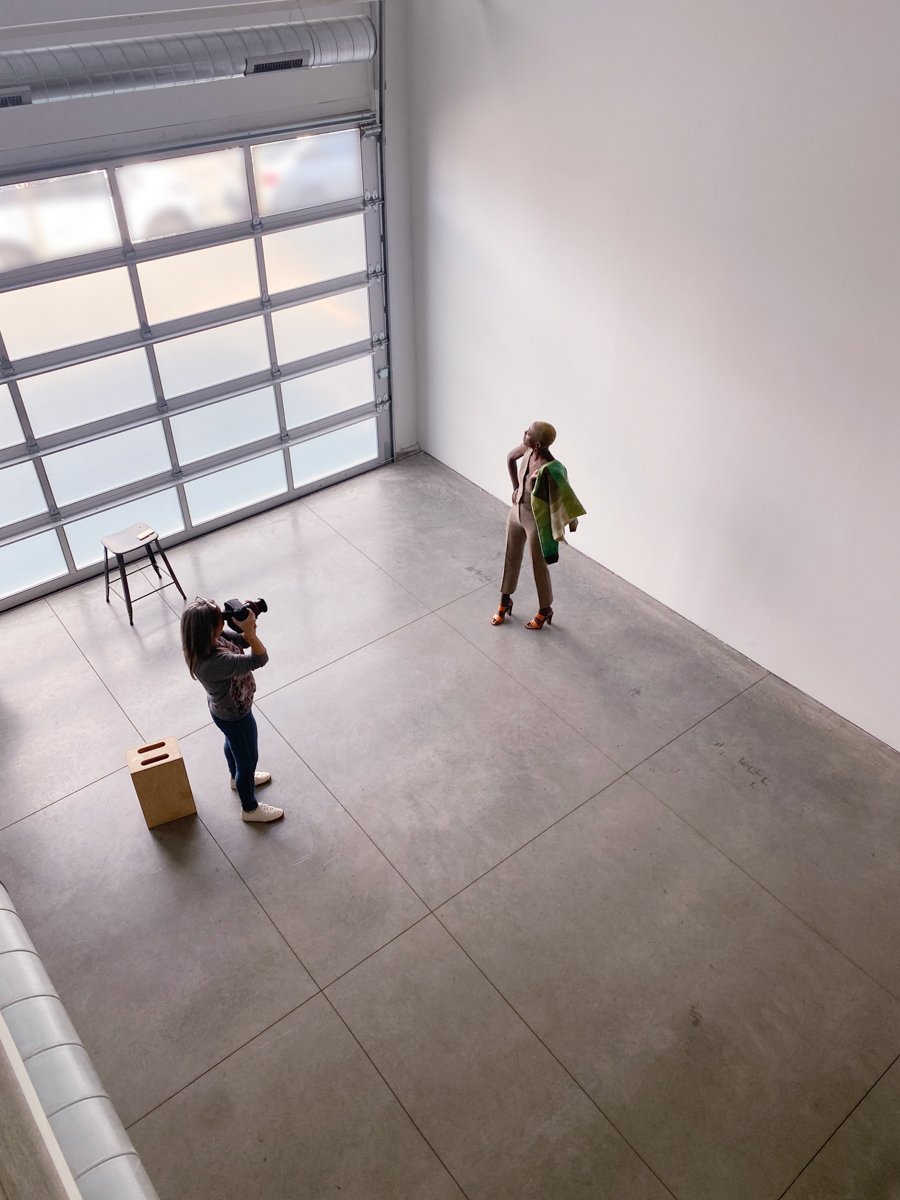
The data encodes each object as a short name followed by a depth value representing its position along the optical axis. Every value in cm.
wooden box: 516
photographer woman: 443
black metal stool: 677
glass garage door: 629
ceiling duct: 498
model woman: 608
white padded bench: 227
